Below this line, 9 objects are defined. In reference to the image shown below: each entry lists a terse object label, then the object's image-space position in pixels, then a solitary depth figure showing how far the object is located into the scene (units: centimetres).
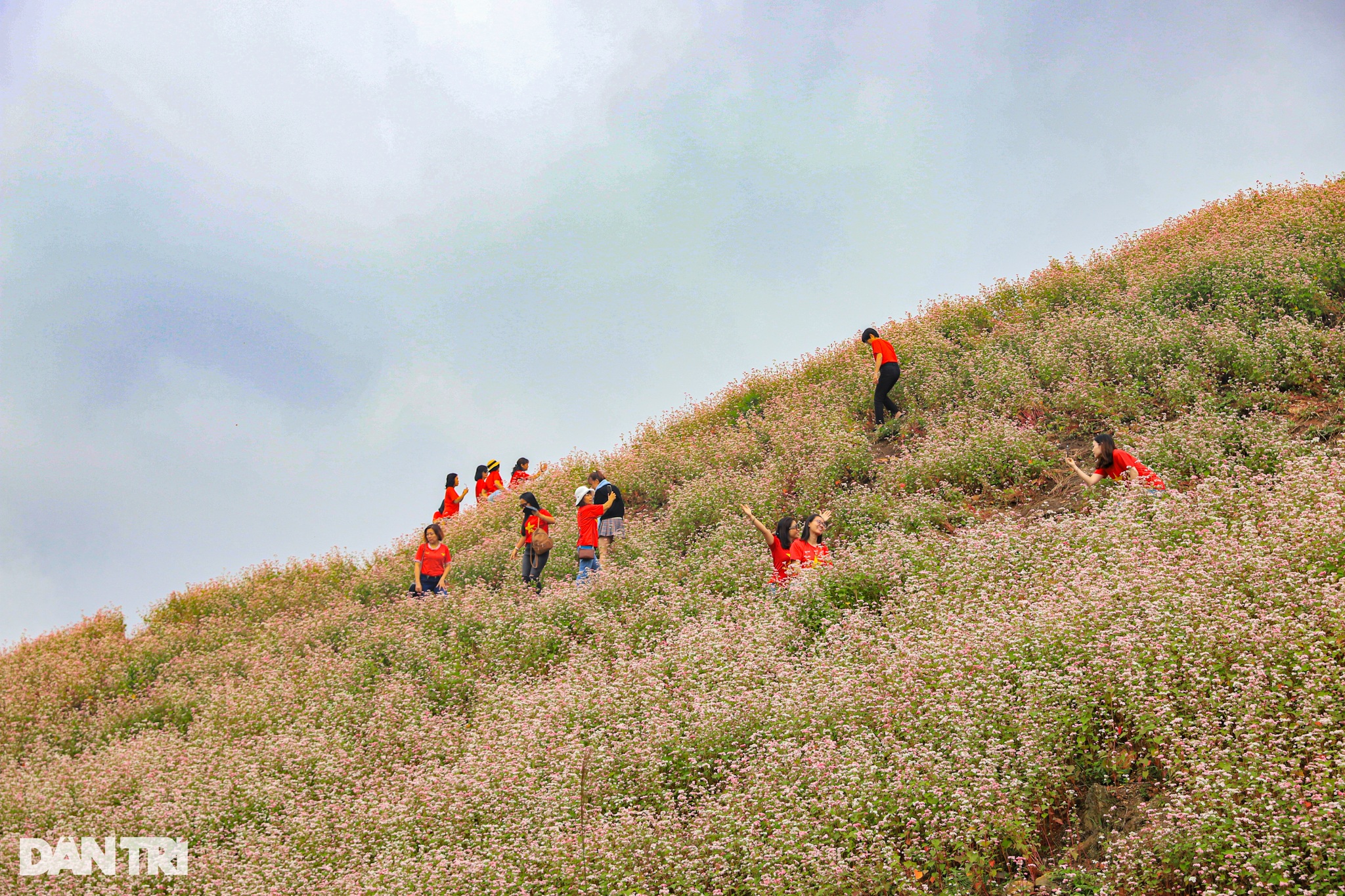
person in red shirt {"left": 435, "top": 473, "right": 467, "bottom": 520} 1950
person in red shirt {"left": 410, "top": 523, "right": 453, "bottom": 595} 1497
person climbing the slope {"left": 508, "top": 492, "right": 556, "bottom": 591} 1429
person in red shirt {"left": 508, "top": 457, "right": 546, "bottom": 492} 2092
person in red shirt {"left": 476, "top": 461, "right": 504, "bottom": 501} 2130
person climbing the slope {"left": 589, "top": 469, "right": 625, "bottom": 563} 1442
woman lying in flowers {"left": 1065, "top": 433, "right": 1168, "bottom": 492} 1023
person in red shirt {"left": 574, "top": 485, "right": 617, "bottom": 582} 1373
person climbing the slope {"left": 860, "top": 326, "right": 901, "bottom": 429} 1531
